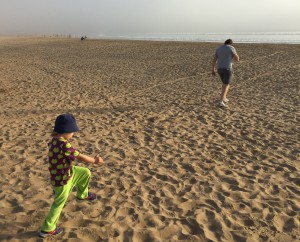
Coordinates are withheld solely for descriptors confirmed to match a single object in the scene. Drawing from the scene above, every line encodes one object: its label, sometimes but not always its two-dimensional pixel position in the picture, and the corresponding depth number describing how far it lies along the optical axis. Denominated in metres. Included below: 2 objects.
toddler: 3.24
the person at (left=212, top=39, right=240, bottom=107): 8.98
